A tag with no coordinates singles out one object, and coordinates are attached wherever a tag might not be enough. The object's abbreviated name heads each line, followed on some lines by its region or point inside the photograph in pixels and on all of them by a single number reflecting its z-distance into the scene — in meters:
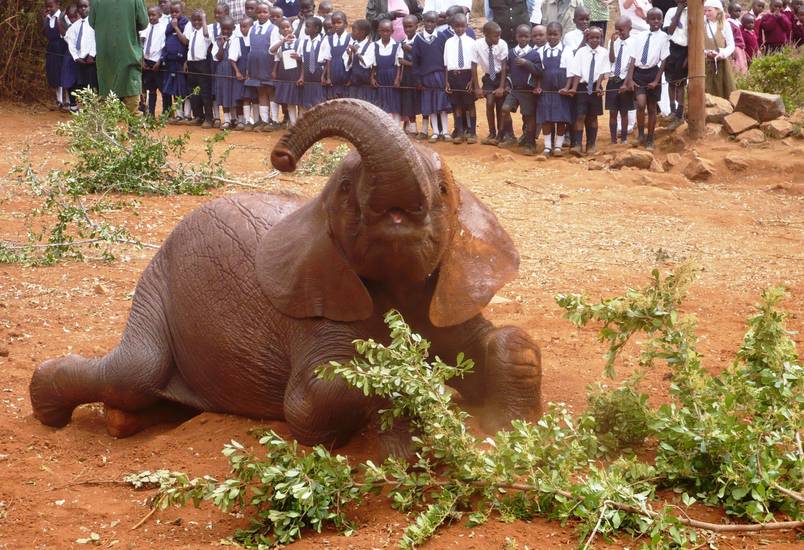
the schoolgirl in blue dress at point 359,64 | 18.12
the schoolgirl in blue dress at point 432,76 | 17.31
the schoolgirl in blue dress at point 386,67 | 17.78
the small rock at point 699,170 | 13.25
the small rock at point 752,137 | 14.58
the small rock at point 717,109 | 15.33
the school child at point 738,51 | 18.56
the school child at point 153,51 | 20.20
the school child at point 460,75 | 17.02
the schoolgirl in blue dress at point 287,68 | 18.97
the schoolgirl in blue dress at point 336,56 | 18.45
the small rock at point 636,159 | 13.95
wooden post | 14.41
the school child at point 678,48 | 15.52
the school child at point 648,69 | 15.49
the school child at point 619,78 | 15.71
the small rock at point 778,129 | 14.62
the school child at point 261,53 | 19.17
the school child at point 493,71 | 16.75
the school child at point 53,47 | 20.08
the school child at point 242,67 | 19.45
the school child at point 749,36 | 19.45
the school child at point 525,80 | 16.25
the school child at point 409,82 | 17.62
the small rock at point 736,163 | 13.48
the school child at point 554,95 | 15.90
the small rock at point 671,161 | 13.96
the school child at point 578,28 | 16.81
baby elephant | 4.23
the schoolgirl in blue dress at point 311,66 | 18.78
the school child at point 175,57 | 19.97
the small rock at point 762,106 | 15.15
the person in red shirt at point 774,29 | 19.95
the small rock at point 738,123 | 14.88
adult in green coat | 16.75
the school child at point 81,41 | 20.11
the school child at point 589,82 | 15.71
